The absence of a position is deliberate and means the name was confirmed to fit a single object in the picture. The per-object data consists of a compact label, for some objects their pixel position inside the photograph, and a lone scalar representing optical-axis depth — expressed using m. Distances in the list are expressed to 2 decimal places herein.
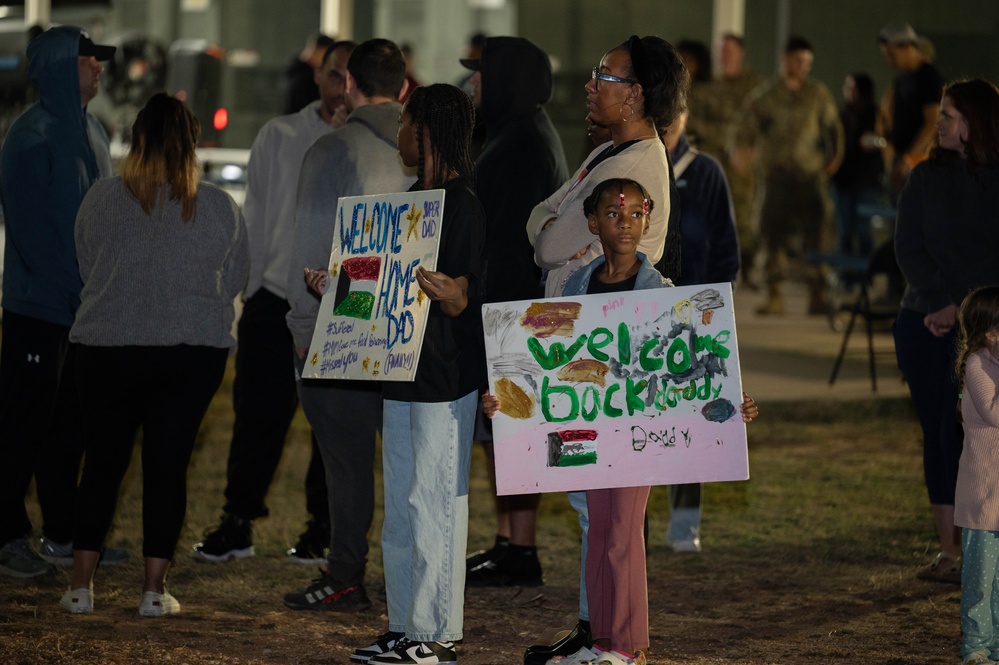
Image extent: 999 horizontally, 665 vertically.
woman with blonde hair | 10.79
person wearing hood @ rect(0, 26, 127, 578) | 12.04
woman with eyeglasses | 9.70
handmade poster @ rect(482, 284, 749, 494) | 9.30
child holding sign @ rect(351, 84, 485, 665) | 9.68
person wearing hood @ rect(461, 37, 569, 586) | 11.67
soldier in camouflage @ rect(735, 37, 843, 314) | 27.39
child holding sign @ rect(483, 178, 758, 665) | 9.46
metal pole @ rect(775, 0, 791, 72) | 35.91
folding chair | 20.92
